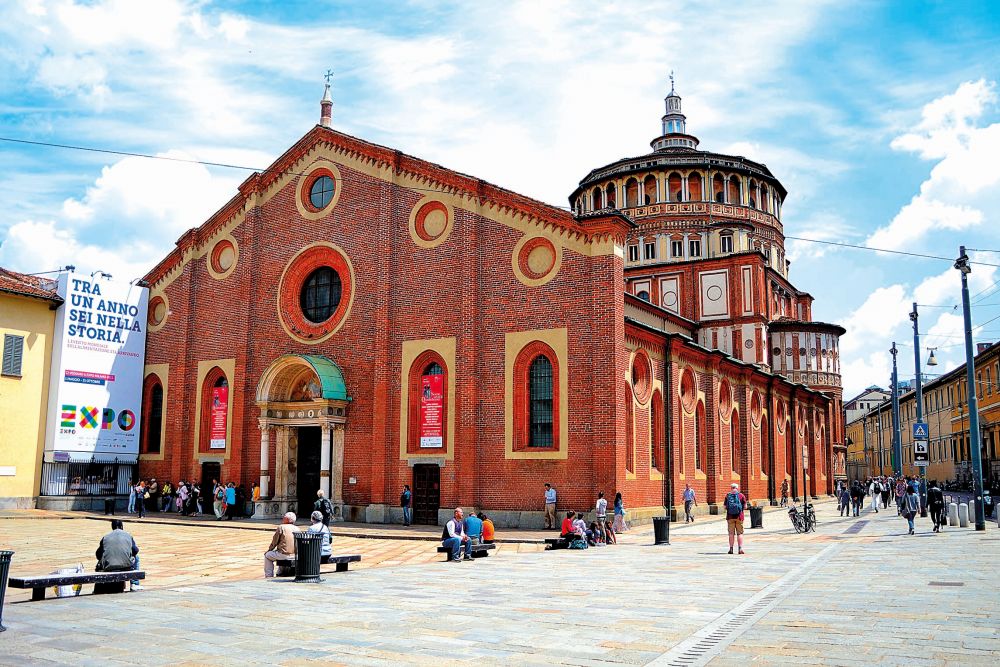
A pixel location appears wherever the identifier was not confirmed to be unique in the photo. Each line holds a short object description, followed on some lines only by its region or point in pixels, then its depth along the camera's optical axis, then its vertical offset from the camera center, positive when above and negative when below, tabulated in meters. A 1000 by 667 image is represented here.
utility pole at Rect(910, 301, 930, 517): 34.88 +3.80
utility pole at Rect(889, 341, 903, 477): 45.66 +2.45
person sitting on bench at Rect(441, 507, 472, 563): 18.52 -1.80
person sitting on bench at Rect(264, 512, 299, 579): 15.11 -1.62
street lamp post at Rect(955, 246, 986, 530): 26.23 +2.02
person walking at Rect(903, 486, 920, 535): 25.23 -1.40
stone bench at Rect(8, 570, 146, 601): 11.45 -1.79
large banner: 35.00 +3.77
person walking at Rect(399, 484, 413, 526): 28.31 -1.59
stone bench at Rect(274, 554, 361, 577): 15.14 -1.99
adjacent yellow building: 33.38 +2.93
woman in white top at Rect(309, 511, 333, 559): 15.57 -1.39
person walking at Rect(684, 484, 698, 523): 31.14 -1.63
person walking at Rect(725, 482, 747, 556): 19.72 -1.33
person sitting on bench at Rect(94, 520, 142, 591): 13.24 -1.54
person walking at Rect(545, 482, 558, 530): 26.20 -1.58
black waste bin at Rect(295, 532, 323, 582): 14.40 -1.72
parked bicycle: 26.45 -1.91
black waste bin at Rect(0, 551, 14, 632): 9.75 -1.32
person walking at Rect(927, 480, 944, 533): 26.11 -1.49
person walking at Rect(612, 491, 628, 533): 25.16 -1.75
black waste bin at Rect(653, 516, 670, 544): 22.30 -1.93
